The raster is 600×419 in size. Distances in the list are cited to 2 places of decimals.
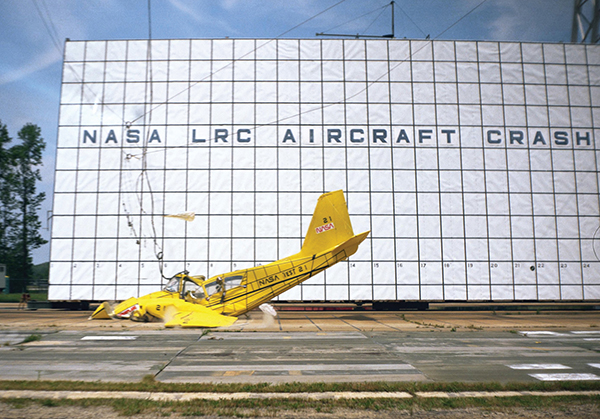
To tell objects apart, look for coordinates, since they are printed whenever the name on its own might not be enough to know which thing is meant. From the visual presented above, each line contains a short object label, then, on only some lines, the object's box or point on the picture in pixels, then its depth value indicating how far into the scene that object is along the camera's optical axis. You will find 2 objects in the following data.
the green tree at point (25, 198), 42.97
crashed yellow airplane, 16.73
